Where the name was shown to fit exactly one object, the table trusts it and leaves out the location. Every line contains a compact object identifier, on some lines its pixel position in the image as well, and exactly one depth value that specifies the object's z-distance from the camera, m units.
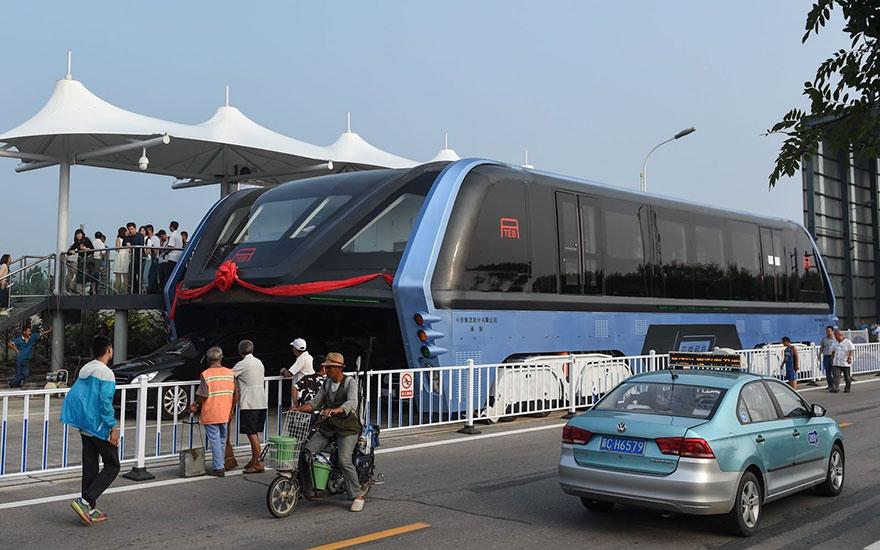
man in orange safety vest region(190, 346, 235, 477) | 9.50
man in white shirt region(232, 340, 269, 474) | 10.07
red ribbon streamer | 13.47
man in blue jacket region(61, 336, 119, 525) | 7.44
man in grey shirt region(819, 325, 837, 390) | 21.11
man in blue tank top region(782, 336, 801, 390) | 20.44
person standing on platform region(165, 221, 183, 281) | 19.76
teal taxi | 6.82
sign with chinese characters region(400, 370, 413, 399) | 12.52
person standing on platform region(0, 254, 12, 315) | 20.56
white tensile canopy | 21.86
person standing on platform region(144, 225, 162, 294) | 19.81
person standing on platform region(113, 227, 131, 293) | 20.09
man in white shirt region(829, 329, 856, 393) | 20.73
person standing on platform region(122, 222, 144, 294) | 19.97
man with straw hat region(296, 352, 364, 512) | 7.93
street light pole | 28.08
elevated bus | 13.45
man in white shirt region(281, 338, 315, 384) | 11.27
